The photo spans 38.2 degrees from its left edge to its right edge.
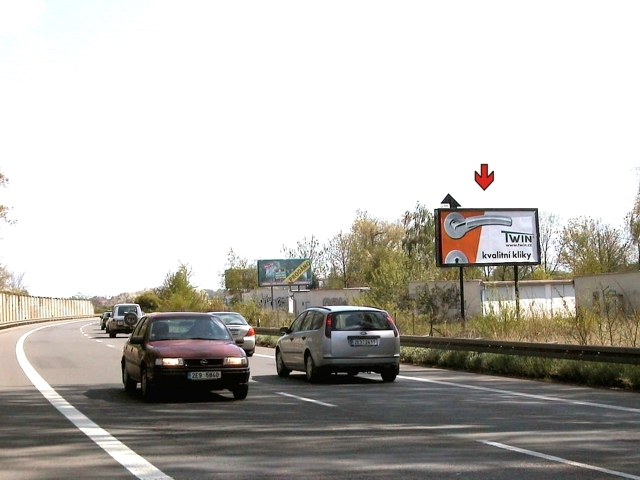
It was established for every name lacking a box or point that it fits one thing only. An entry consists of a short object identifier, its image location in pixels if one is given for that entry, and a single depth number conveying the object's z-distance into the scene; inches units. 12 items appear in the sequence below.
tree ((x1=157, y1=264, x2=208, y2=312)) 2952.8
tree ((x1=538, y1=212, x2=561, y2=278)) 3683.6
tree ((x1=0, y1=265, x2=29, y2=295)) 4645.7
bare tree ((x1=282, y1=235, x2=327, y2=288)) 4202.8
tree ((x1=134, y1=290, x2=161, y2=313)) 4627.7
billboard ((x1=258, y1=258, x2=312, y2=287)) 3353.8
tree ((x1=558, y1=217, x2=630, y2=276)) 3038.9
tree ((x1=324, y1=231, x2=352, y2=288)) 4033.0
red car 609.9
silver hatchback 770.2
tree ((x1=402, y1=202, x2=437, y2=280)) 3393.2
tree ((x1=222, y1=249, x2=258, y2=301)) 3969.0
